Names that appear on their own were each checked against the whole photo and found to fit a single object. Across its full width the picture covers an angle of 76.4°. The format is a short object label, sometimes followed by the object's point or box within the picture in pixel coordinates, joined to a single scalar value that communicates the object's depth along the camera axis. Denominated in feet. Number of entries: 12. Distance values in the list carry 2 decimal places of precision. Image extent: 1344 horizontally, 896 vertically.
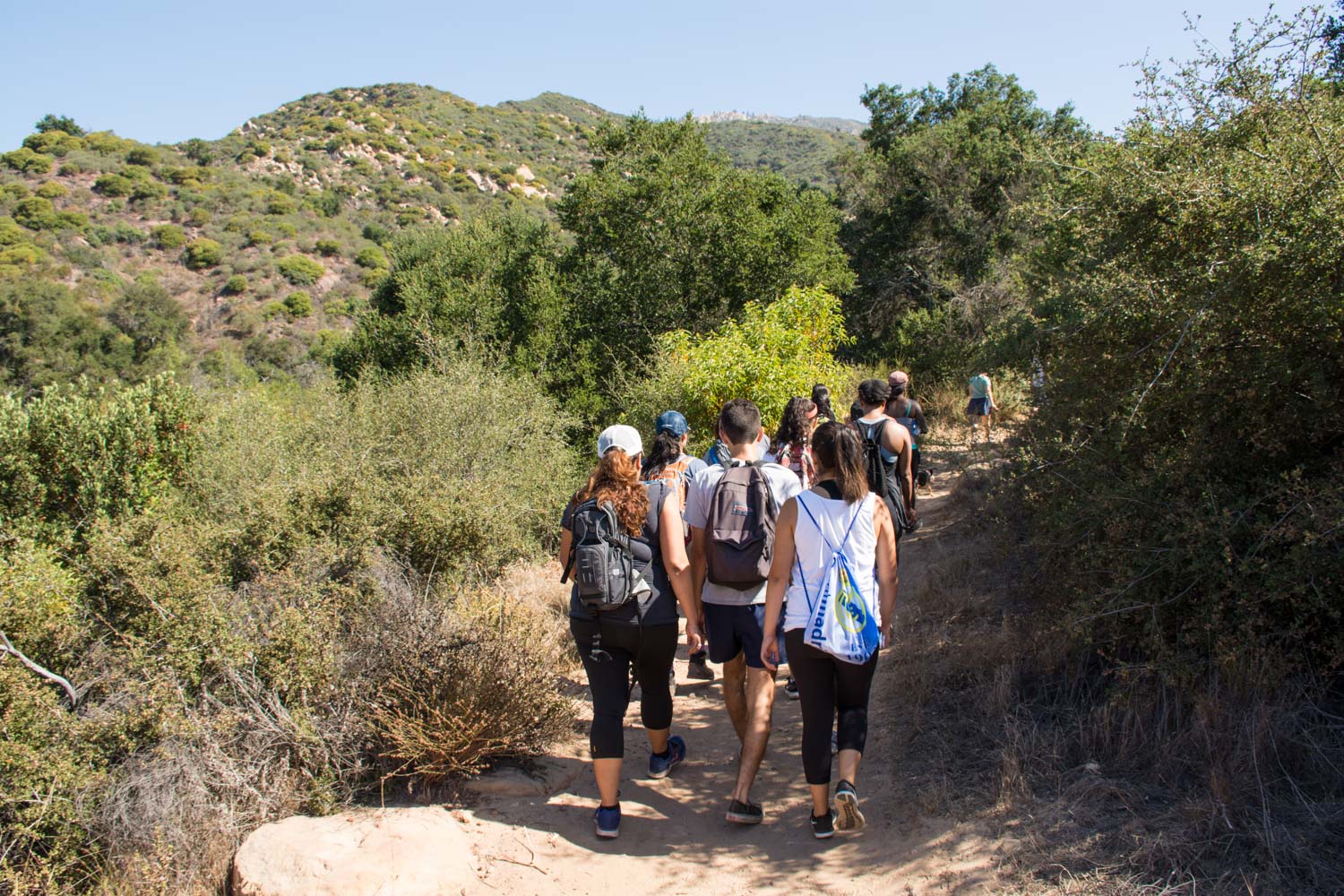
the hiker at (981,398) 36.72
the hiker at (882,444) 19.34
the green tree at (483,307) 52.42
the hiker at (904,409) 24.48
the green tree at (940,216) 64.23
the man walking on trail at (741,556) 12.80
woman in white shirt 11.51
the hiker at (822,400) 22.67
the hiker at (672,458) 14.11
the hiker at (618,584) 12.05
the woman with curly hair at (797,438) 17.87
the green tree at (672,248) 52.49
